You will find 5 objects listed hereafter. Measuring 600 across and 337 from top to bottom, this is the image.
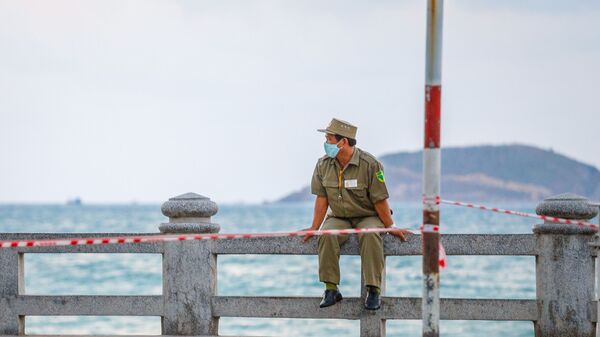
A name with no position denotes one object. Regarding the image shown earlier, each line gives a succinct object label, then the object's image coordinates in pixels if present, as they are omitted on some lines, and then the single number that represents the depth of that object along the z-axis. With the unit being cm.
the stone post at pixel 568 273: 1739
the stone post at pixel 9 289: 1880
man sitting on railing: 1697
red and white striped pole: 1370
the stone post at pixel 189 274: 1820
